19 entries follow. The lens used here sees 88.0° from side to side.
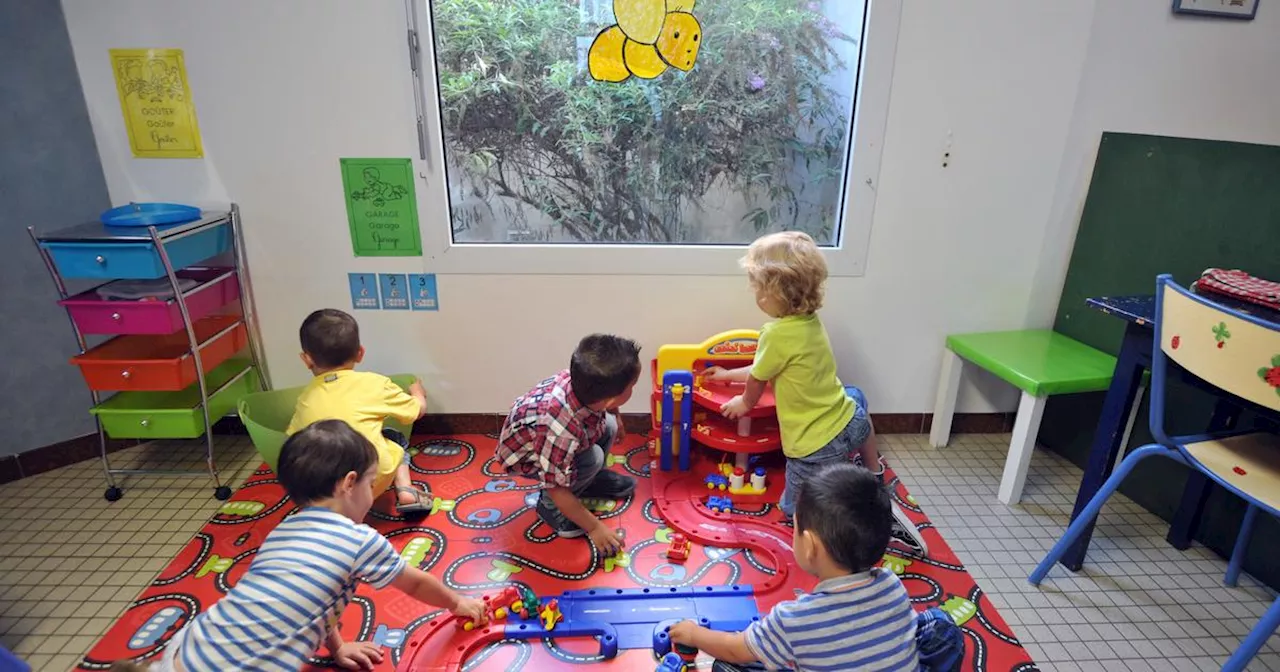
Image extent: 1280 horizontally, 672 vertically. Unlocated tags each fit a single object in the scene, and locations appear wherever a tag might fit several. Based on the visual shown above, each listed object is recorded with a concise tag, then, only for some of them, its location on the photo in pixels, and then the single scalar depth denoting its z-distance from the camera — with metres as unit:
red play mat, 1.53
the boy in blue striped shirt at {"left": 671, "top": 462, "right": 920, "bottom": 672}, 1.10
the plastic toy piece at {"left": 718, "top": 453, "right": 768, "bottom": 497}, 2.12
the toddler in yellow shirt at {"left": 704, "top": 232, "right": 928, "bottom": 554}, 1.87
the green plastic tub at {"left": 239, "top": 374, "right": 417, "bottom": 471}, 2.11
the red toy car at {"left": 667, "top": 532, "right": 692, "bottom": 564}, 1.81
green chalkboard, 1.80
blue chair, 1.25
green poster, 2.18
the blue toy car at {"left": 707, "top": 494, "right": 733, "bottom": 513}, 2.04
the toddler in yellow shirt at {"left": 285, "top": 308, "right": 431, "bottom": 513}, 1.86
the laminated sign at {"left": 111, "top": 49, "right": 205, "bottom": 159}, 2.05
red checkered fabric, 1.51
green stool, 2.01
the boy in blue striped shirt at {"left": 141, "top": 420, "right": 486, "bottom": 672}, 1.12
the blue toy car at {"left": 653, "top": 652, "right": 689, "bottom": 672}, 1.40
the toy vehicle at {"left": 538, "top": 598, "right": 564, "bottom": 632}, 1.56
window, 2.15
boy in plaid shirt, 1.69
